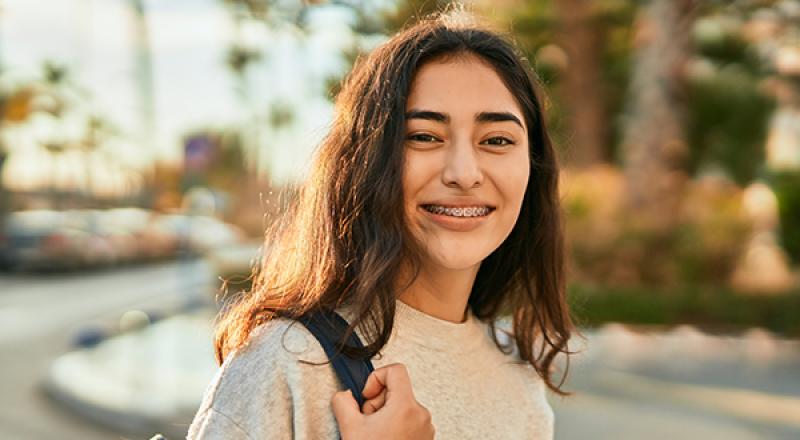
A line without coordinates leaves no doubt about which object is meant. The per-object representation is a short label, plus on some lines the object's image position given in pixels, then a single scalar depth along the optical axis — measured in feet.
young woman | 4.94
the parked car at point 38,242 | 81.20
